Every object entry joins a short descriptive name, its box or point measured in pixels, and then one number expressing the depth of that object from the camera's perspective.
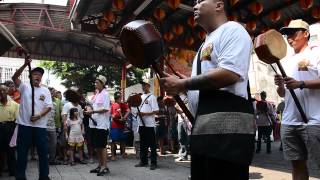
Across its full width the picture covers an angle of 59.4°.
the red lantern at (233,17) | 8.05
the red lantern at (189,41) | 9.56
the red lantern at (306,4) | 6.62
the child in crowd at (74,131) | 7.14
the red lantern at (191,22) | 8.37
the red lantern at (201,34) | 9.28
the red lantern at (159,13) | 7.94
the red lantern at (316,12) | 7.18
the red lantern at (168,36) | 8.98
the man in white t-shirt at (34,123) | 4.40
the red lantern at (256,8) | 7.63
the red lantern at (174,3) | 7.16
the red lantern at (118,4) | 7.47
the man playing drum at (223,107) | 1.67
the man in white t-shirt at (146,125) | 6.37
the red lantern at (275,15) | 7.90
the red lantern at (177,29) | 8.95
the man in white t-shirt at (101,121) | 5.51
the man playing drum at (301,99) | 2.66
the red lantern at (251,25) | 8.32
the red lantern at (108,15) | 8.13
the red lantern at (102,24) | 8.62
